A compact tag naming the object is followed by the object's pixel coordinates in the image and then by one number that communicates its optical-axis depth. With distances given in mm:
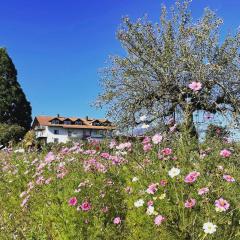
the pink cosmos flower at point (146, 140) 2799
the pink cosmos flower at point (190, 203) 2053
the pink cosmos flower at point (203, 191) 2042
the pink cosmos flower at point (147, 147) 2663
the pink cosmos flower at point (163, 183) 2200
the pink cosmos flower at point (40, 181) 3160
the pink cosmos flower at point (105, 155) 3154
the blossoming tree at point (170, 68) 11561
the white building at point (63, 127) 45671
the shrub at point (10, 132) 24841
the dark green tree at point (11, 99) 28867
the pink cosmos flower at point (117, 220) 2524
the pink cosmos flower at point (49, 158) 3429
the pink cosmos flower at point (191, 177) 2106
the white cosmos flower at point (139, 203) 2223
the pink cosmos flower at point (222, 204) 1963
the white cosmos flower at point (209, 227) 1894
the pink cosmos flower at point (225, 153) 2493
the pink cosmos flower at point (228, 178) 2149
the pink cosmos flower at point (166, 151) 2443
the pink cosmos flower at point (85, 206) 2532
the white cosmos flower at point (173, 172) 2152
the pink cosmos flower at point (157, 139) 2468
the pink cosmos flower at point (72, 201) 2549
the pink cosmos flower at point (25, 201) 3056
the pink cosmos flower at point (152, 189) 2160
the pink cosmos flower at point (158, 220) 2059
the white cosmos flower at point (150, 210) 2123
